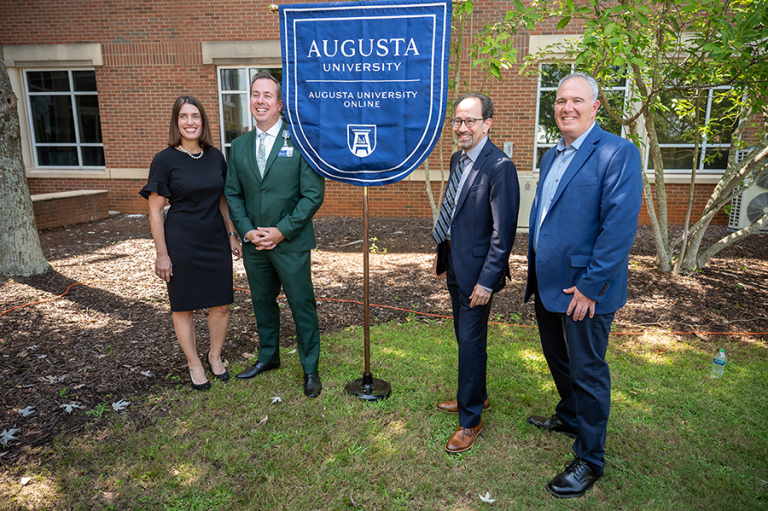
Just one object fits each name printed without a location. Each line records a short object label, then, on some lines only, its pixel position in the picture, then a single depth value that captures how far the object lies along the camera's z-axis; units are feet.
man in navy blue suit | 8.86
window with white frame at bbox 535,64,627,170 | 32.19
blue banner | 10.12
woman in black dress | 10.80
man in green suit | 11.01
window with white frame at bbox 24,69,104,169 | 37.63
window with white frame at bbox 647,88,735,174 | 31.86
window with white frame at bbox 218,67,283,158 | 35.27
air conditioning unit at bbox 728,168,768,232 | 29.58
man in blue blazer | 7.60
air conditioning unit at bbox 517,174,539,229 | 29.55
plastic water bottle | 12.15
